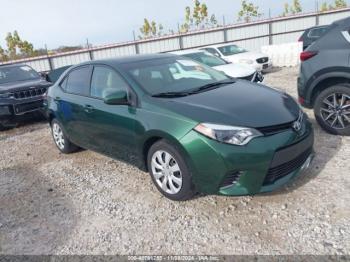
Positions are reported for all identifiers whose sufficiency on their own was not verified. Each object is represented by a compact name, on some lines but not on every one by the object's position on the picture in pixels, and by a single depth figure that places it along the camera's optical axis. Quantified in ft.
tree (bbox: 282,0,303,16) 128.88
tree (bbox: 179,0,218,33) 114.62
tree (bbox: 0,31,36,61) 104.42
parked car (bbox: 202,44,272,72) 41.52
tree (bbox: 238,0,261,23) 116.16
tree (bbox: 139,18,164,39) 123.95
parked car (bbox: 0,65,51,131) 25.71
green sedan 10.28
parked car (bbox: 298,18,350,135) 15.53
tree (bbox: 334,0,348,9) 123.34
